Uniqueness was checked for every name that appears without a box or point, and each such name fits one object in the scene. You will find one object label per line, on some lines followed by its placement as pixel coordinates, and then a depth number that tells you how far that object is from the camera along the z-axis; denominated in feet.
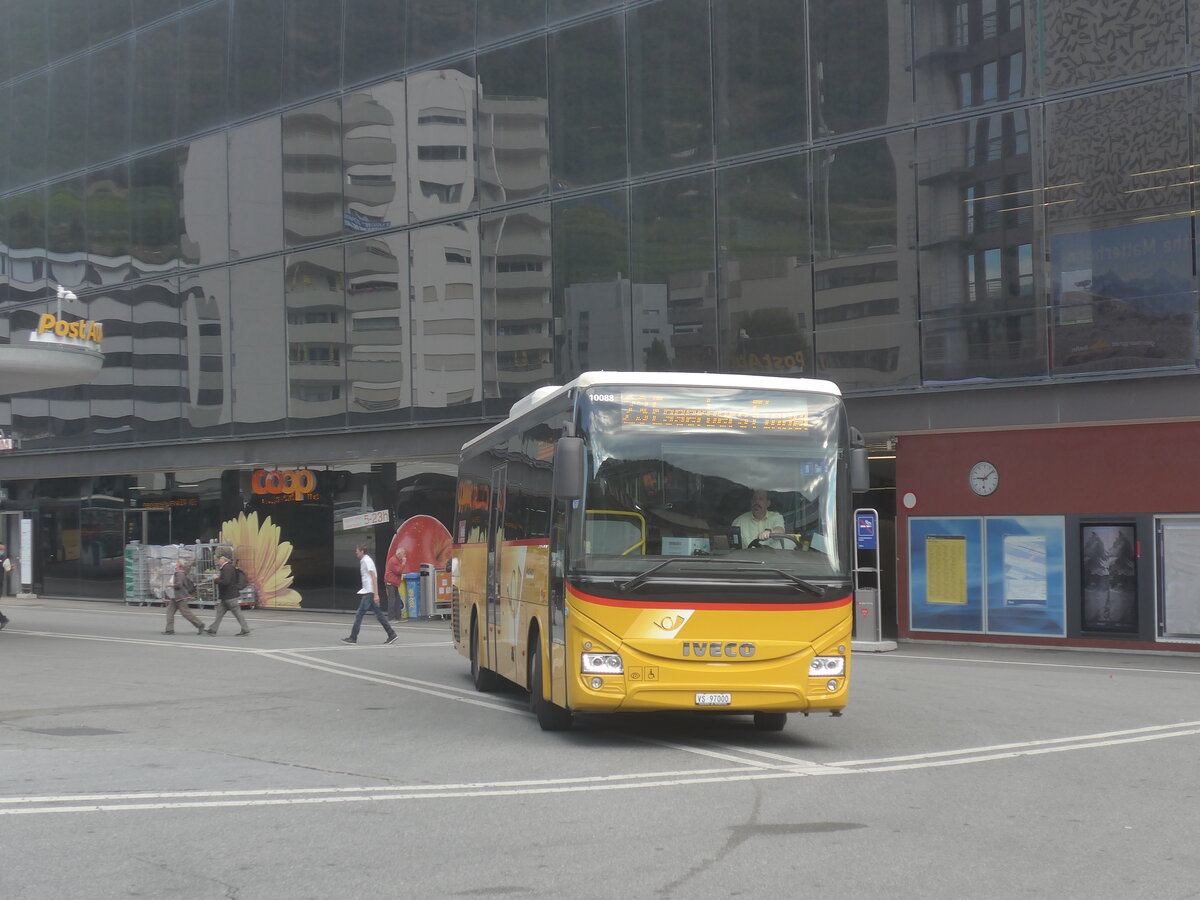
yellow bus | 38.04
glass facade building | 79.36
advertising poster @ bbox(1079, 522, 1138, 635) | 78.18
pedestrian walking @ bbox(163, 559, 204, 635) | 91.50
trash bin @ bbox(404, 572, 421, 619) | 112.37
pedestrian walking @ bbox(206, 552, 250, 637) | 90.38
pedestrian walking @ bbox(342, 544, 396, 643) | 83.82
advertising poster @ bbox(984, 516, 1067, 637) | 80.79
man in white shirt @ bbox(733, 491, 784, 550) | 38.68
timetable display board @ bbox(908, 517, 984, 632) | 83.97
